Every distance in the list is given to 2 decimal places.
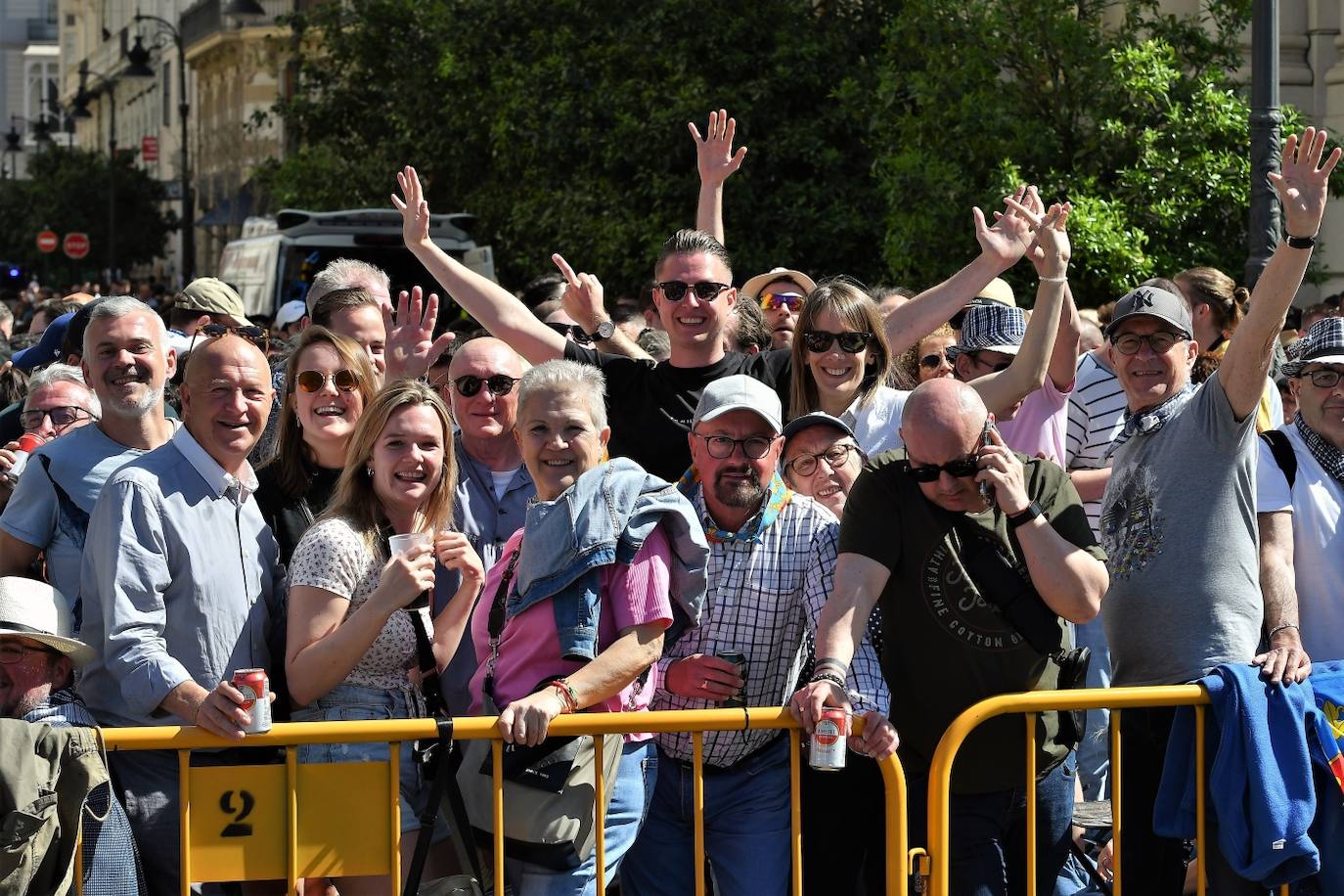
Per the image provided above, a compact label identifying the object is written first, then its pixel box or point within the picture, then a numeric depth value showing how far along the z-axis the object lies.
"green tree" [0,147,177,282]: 51.12
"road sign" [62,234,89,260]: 41.28
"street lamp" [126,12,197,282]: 31.92
